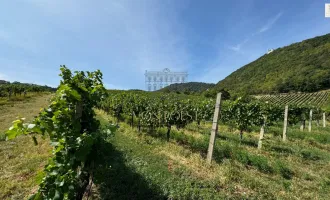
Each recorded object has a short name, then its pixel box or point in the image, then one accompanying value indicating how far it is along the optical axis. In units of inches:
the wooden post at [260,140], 294.5
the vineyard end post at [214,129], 215.8
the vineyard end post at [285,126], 360.5
